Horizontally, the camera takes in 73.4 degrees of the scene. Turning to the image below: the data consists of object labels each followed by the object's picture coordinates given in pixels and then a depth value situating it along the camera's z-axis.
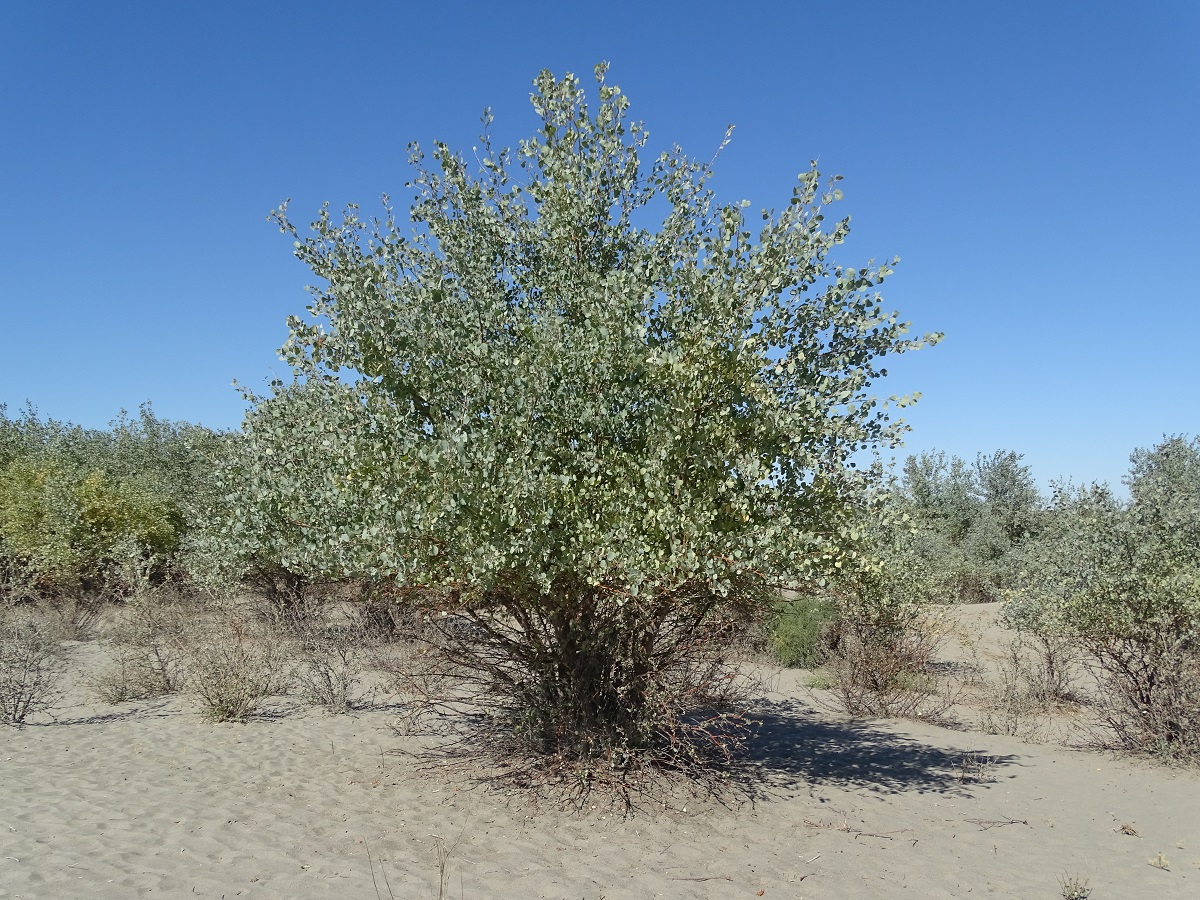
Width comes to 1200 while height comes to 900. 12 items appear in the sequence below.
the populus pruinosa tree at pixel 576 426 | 5.92
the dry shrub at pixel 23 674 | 10.13
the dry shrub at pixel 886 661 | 12.53
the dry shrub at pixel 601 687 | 7.28
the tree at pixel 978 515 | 28.58
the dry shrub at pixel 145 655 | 11.75
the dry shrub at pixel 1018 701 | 11.89
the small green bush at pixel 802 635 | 16.20
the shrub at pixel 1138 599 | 9.27
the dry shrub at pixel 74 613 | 16.09
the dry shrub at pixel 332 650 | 11.52
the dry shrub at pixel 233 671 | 10.51
